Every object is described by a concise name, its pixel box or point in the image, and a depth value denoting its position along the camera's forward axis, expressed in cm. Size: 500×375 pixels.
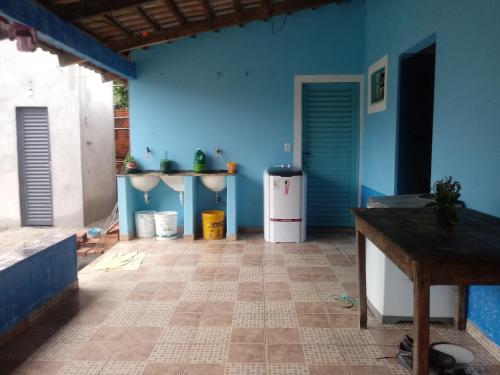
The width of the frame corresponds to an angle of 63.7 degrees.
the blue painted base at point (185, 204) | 555
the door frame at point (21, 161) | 689
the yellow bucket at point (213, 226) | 559
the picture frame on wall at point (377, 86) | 471
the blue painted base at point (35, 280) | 273
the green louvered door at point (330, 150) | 586
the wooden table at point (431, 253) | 166
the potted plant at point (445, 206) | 219
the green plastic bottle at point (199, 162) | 574
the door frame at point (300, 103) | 574
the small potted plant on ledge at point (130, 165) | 581
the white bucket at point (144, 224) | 573
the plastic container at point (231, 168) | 572
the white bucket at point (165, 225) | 561
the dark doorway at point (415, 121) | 418
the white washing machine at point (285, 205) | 525
